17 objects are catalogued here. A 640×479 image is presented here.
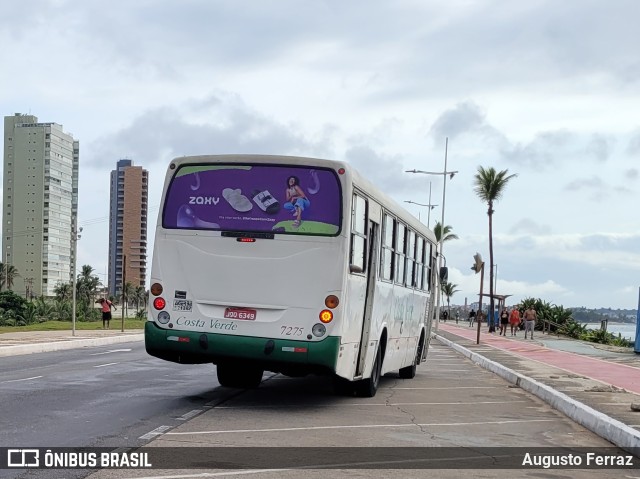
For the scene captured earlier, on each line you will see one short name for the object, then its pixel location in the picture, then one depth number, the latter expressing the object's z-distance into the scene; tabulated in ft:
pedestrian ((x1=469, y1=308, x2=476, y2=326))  302.12
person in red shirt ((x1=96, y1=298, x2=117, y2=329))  156.54
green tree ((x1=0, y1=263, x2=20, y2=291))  439.22
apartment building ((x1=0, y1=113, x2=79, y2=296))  418.31
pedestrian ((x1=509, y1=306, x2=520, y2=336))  174.70
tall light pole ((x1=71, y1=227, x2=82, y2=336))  131.11
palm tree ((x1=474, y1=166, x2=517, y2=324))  203.51
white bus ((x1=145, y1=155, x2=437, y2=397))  41.16
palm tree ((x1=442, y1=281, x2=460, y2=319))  437.01
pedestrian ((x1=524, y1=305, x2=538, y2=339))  154.30
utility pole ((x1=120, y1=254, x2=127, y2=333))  137.27
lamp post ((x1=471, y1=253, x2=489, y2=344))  106.32
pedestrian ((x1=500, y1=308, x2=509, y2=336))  172.65
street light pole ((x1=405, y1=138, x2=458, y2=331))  198.88
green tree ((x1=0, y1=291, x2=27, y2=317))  208.49
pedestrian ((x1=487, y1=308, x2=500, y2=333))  194.83
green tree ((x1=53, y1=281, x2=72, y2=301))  427.74
